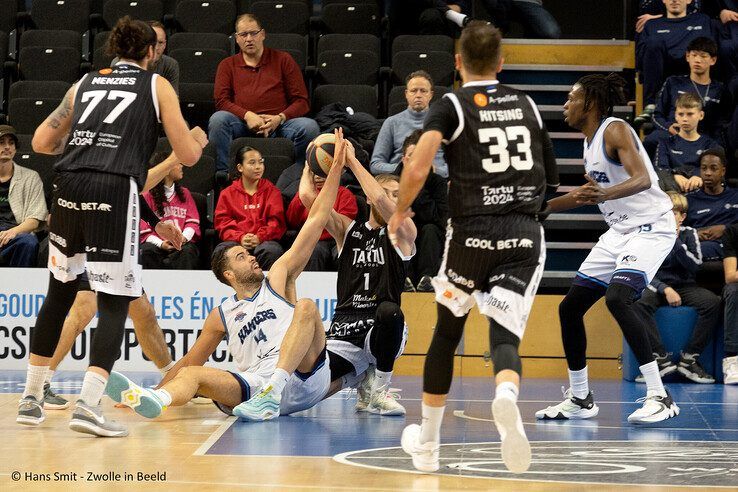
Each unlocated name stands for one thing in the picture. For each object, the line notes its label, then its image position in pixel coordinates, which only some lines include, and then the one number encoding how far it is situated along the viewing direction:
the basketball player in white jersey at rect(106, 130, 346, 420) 10.74
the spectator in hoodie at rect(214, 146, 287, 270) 16.66
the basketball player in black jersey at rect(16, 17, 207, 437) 9.70
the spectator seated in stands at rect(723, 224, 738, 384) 15.53
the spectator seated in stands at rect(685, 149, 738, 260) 16.93
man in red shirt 18.52
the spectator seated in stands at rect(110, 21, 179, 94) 17.57
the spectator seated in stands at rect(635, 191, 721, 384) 15.71
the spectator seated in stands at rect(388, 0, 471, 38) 20.98
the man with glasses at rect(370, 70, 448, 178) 17.53
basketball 11.58
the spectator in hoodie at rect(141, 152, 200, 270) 16.45
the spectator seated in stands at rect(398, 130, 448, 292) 16.58
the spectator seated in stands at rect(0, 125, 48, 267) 16.62
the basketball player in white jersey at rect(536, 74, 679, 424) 11.24
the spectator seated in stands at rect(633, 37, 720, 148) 18.76
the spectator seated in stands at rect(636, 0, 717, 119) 19.74
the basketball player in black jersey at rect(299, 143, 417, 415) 11.51
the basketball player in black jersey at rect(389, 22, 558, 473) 8.24
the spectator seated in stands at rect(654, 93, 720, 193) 17.65
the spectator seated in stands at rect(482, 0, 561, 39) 21.71
